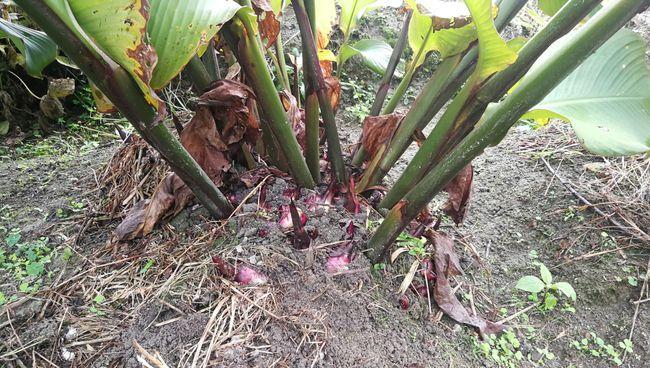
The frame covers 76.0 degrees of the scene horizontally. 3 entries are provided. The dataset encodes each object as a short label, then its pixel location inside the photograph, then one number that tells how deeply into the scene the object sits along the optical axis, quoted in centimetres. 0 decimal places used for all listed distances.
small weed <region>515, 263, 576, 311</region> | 104
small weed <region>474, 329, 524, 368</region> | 93
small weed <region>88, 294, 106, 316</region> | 83
